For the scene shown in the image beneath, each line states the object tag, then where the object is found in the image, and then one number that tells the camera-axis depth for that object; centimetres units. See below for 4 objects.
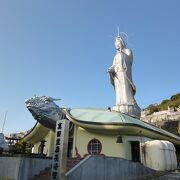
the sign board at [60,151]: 791
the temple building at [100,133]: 1312
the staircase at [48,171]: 1012
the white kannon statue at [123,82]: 1951
